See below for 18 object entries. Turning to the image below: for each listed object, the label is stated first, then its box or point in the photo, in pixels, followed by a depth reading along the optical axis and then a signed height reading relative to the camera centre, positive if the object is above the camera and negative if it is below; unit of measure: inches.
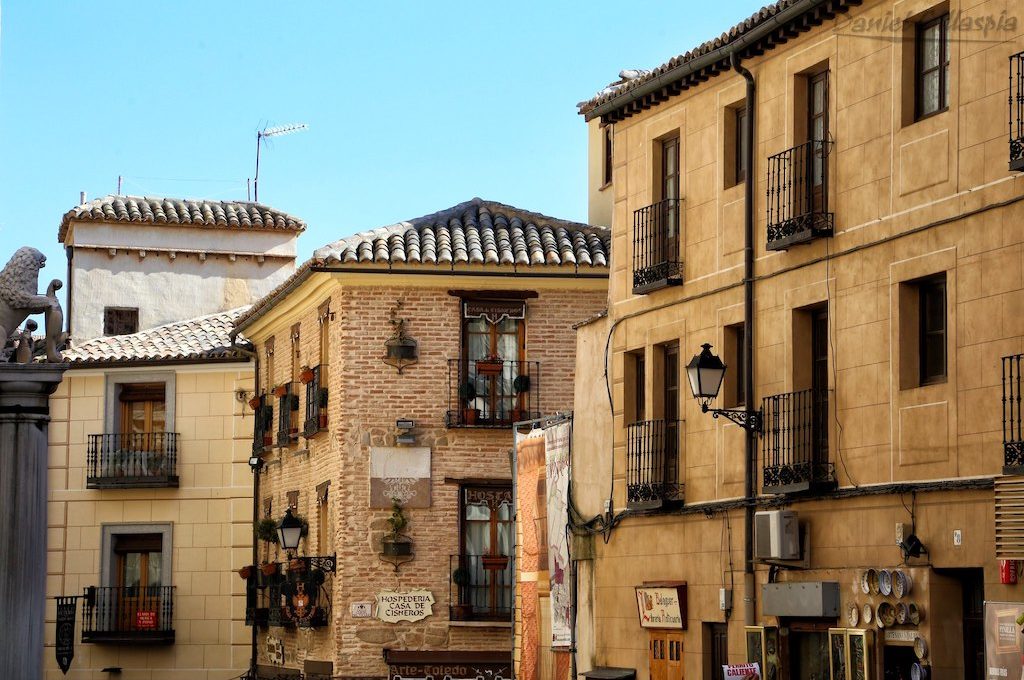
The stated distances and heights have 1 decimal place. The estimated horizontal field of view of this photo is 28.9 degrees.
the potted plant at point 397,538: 1256.2 +6.0
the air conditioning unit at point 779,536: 805.9 +5.8
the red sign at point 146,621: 1533.0 -58.0
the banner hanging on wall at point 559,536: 1057.5 +6.8
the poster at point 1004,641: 671.1 -30.3
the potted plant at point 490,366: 1283.2 +117.3
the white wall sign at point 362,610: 1256.2 -39.6
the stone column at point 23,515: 700.7 +10.6
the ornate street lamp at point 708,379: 844.0 +72.6
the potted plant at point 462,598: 1250.0 -31.6
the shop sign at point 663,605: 918.4 -26.1
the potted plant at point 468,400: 1275.8 +94.9
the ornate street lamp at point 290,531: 1334.9 +10.5
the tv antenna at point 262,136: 1821.5 +380.6
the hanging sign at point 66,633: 1523.1 -67.8
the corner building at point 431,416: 1256.8 +84.6
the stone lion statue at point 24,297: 732.0 +91.1
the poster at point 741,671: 829.8 -50.4
